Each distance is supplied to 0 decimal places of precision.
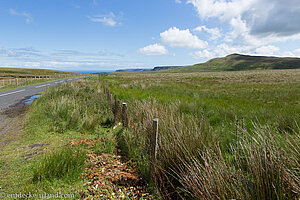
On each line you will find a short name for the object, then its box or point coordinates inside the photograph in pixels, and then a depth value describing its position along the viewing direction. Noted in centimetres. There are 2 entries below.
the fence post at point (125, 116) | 544
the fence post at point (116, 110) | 633
